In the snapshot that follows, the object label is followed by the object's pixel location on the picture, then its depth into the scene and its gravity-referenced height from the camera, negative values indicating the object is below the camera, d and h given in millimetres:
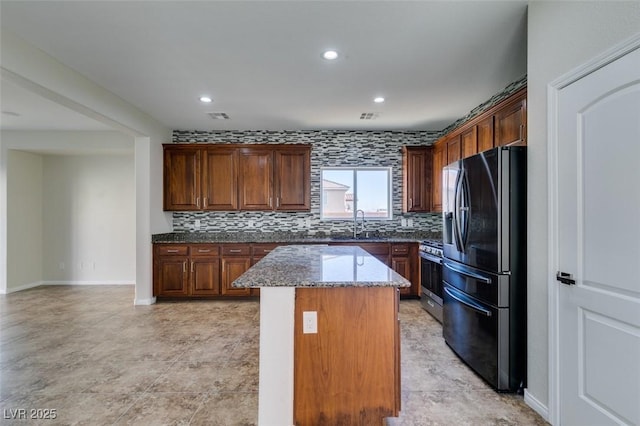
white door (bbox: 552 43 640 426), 1448 -168
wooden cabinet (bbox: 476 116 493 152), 3238 +826
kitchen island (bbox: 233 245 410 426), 1769 -802
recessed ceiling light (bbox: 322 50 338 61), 2656 +1348
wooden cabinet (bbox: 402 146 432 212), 5000 +536
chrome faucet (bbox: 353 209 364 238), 5180 -218
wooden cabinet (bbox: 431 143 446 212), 4621 +584
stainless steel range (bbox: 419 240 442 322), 3766 -822
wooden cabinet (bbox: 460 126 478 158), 3576 +834
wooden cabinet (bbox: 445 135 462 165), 4046 +829
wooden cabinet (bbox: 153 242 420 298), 4625 -747
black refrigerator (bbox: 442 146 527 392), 2180 -394
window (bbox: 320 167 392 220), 5312 +318
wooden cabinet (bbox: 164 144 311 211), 4949 +558
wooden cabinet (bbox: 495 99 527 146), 2695 +801
